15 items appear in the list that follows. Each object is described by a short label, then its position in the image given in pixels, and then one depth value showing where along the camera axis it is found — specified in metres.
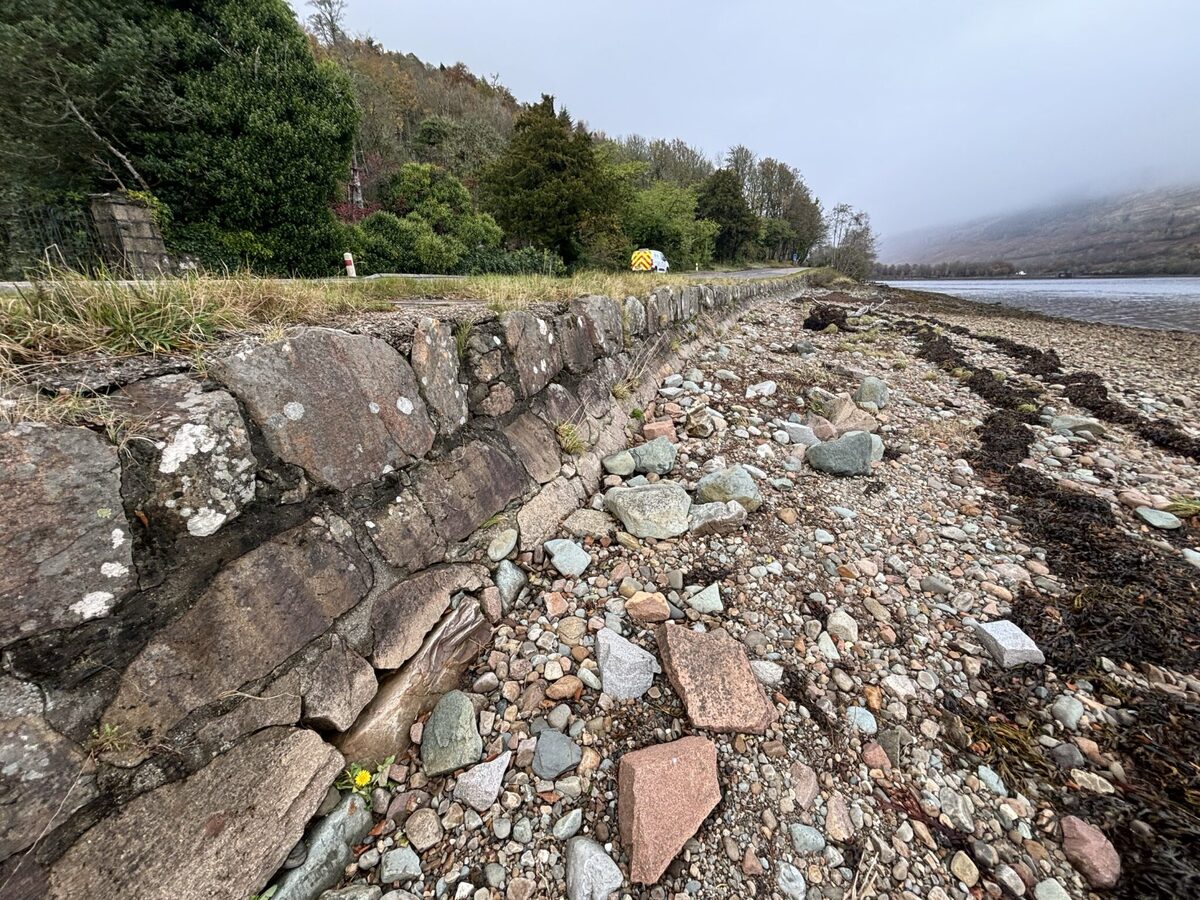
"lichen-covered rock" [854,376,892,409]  6.20
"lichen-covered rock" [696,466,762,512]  3.52
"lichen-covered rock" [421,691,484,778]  1.97
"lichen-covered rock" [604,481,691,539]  3.25
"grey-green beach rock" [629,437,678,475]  4.01
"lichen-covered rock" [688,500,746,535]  3.30
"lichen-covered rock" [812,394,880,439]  5.32
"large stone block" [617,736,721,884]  1.65
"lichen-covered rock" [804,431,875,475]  4.31
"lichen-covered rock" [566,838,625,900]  1.59
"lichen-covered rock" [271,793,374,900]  1.58
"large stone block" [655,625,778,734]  2.09
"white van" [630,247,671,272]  17.58
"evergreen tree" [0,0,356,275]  7.83
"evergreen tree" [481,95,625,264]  14.86
